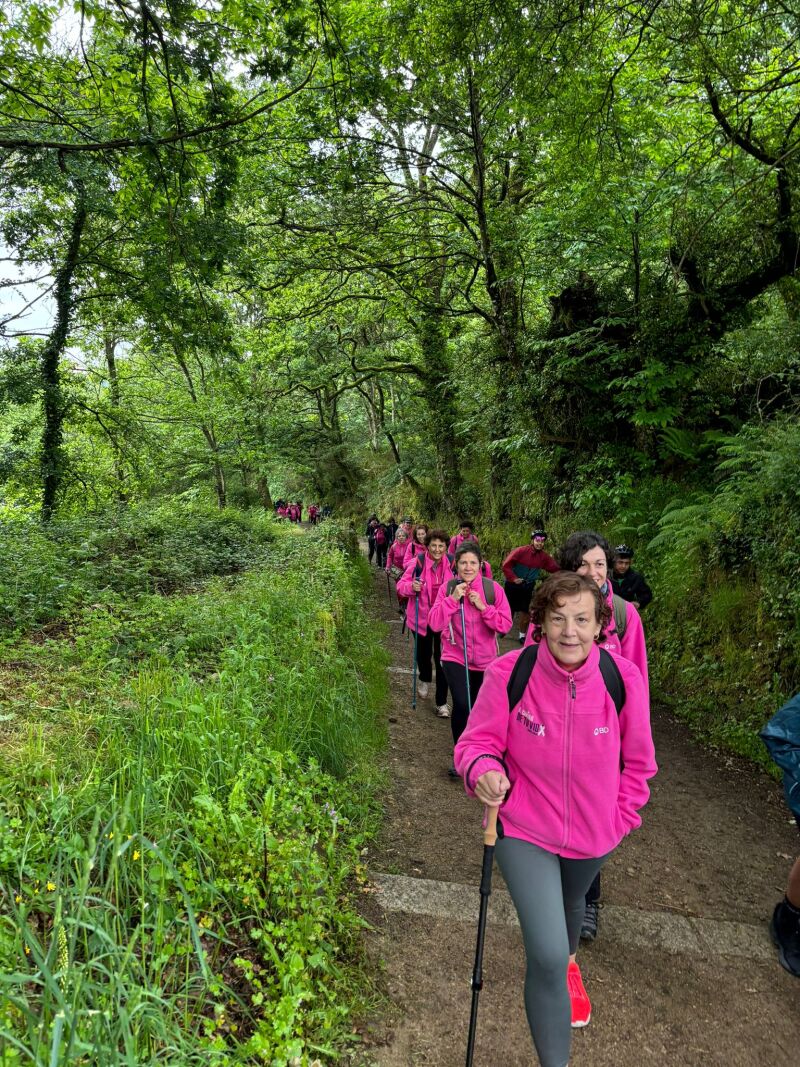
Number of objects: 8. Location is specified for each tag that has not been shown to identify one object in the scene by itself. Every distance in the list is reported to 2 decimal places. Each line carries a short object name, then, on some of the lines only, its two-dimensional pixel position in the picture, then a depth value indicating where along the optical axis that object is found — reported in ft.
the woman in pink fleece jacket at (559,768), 7.79
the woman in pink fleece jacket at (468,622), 17.06
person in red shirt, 28.52
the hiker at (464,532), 30.07
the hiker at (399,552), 38.30
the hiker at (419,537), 28.94
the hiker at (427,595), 22.91
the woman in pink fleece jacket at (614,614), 11.80
